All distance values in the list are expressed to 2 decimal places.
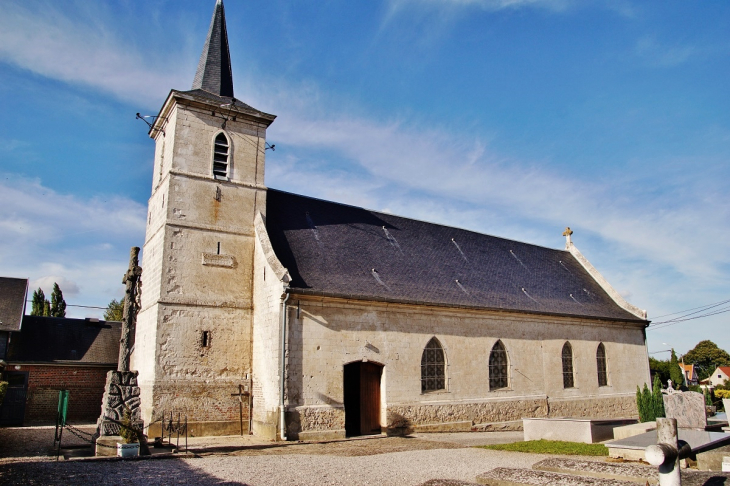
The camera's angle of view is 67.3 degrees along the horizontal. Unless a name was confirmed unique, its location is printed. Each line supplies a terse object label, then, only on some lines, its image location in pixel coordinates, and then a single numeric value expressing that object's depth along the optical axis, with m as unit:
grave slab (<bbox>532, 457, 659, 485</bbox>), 7.06
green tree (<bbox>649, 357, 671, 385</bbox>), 44.83
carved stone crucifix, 12.87
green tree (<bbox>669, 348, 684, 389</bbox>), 33.96
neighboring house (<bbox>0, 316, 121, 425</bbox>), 19.17
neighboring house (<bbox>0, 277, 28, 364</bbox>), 19.38
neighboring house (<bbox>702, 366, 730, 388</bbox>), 63.84
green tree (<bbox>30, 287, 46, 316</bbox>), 33.19
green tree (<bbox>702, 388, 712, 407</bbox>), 28.51
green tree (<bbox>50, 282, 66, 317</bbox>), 34.53
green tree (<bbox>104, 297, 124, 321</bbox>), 36.41
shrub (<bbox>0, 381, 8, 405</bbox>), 11.33
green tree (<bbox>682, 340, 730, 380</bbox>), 71.81
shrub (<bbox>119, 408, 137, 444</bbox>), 11.14
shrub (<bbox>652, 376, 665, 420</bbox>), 19.16
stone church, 15.01
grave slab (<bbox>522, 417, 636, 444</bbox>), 12.76
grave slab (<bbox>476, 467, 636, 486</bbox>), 6.34
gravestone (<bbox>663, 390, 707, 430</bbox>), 11.82
